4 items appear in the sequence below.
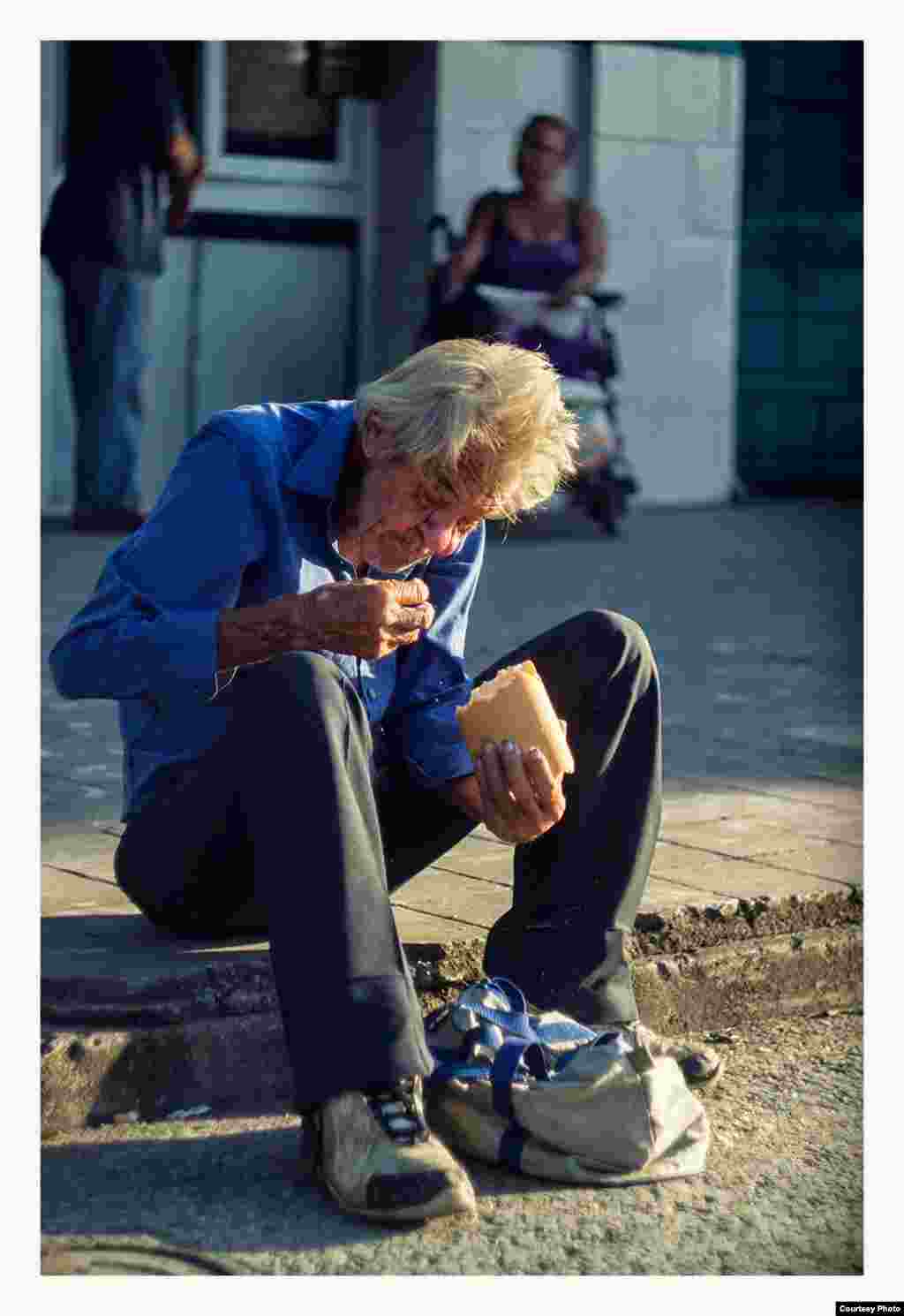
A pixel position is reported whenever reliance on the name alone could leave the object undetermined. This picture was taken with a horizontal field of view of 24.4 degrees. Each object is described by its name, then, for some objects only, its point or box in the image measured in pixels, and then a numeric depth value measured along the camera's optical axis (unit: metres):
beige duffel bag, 2.71
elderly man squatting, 2.56
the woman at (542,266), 8.92
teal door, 10.58
